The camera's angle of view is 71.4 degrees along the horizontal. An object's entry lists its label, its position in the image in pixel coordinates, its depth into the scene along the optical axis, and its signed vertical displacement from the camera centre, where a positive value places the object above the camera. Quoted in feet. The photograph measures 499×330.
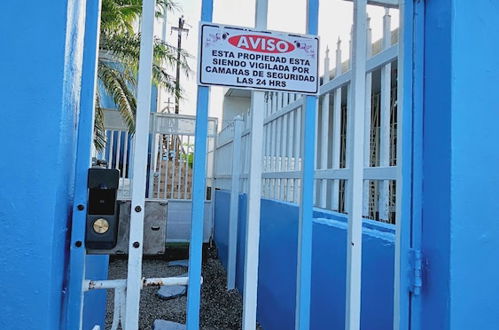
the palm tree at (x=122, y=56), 20.90 +7.51
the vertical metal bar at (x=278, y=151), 11.50 +1.03
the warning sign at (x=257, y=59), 3.62 +1.31
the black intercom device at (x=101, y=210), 3.32 -0.34
